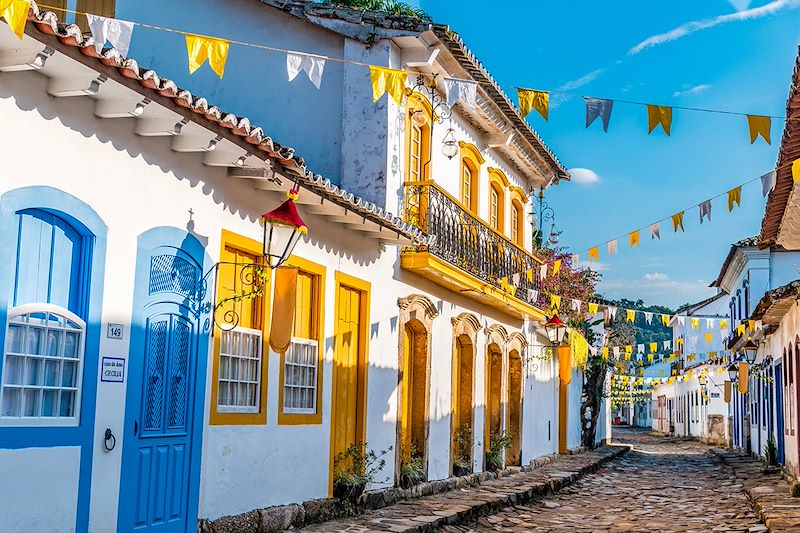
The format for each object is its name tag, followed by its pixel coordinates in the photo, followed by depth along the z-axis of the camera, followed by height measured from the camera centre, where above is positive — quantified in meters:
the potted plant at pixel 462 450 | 17.05 -0.77
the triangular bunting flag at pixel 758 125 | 8.96 +2.63
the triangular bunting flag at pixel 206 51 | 7.23 +2.58
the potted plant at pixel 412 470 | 14.30 -0.95
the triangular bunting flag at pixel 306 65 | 8.41 +2.91
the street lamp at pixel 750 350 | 25.78 +1.73
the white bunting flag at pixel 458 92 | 9.79 +3.18
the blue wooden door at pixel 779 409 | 21.75 +0.12
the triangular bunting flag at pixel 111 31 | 7.40 +2.78
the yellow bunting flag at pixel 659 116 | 8.87 +2.66
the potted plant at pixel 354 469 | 12.02 -0.84
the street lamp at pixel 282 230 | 9.17 +1.63
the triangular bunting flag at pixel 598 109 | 8.96 +2.75
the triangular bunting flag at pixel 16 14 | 5.47 +2.14
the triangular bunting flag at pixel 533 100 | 8.99 +2.82
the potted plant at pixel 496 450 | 18.77 -0.82
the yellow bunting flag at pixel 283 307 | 9.39 +0.91
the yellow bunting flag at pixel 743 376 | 26.53 +1.01
